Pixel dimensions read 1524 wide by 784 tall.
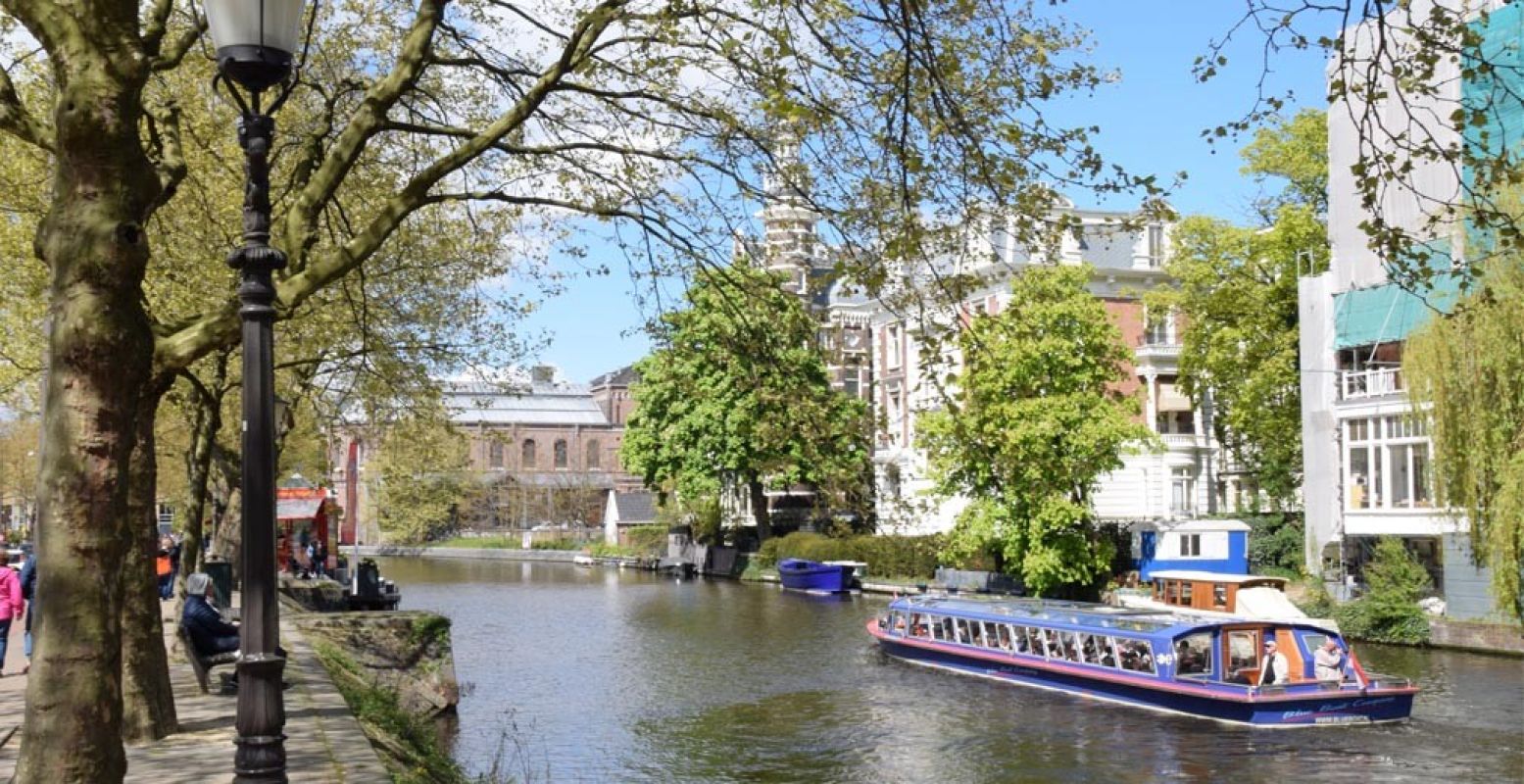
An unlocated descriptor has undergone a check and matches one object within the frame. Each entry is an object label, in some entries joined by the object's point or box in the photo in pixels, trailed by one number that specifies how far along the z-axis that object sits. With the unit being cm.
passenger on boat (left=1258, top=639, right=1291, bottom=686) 2839
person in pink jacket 2053
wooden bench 1819
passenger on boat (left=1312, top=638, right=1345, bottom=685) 2736
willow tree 3203
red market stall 4456
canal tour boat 2681
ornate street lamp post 785
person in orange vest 3486
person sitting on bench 1809
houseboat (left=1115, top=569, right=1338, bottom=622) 3612
